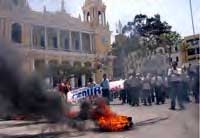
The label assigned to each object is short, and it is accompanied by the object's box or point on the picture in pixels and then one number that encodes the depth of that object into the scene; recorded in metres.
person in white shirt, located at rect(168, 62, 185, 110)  14.39
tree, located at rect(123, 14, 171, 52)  19.67
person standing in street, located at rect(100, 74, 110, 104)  17.64
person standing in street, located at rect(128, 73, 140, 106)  16.91
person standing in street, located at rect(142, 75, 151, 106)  16.97
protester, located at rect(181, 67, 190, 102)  13.98
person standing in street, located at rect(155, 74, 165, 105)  17.05
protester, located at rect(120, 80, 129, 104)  17.39
